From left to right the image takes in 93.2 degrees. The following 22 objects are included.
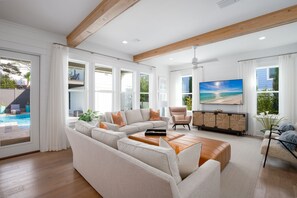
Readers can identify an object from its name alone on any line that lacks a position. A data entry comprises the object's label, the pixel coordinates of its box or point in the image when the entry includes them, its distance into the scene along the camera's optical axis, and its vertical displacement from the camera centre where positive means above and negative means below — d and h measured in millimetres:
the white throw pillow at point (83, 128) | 2148 -457
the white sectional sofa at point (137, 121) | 3906 -721
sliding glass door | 2984 -91
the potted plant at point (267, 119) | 4195 -601
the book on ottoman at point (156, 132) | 3173 -757
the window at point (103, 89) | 4465 +331
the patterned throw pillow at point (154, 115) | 4914 -560
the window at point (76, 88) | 3943 +320
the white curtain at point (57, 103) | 3332 -95
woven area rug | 1914 -1228
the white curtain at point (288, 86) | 4008 +392
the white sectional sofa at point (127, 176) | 986 -665
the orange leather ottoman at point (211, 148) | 2205 -866
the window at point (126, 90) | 5214 +356
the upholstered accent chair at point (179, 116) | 5438 -680
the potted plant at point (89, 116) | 3571 -451
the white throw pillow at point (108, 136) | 1655 -468
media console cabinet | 4609 -774
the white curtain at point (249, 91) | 4680 +284
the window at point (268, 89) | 4500 +342
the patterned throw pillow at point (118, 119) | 3980 -584
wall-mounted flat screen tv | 4934 +282
